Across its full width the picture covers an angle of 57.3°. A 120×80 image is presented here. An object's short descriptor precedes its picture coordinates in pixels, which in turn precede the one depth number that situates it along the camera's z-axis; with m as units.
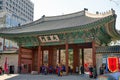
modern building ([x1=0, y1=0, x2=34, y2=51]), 29.07
